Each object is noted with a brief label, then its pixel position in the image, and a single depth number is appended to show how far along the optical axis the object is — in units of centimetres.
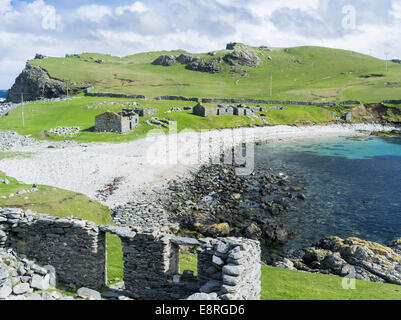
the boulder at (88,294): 1340
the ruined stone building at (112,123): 6738
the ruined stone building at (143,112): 8106
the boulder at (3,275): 1309
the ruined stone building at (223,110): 9169
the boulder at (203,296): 1112
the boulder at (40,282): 1445
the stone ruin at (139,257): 1308
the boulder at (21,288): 1340
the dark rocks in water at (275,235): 3116
